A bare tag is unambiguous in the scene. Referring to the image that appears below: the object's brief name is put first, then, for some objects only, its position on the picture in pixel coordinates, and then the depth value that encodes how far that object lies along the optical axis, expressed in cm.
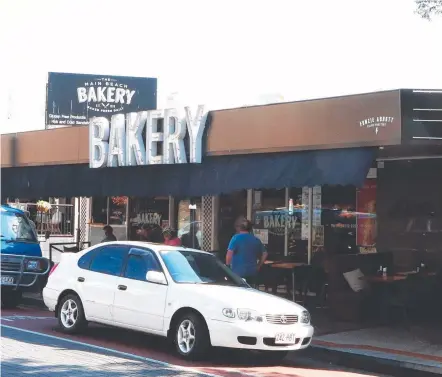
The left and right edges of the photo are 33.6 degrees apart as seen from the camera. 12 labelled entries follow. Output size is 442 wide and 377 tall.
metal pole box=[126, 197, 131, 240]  2117
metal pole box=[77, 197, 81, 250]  2254
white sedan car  952
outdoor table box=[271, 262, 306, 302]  1519
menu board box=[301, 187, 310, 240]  1644
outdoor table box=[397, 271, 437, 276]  1368
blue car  1517
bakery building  1170
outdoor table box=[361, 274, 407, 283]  1296
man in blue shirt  1302
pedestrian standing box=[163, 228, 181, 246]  1433
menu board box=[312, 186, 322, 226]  1630
